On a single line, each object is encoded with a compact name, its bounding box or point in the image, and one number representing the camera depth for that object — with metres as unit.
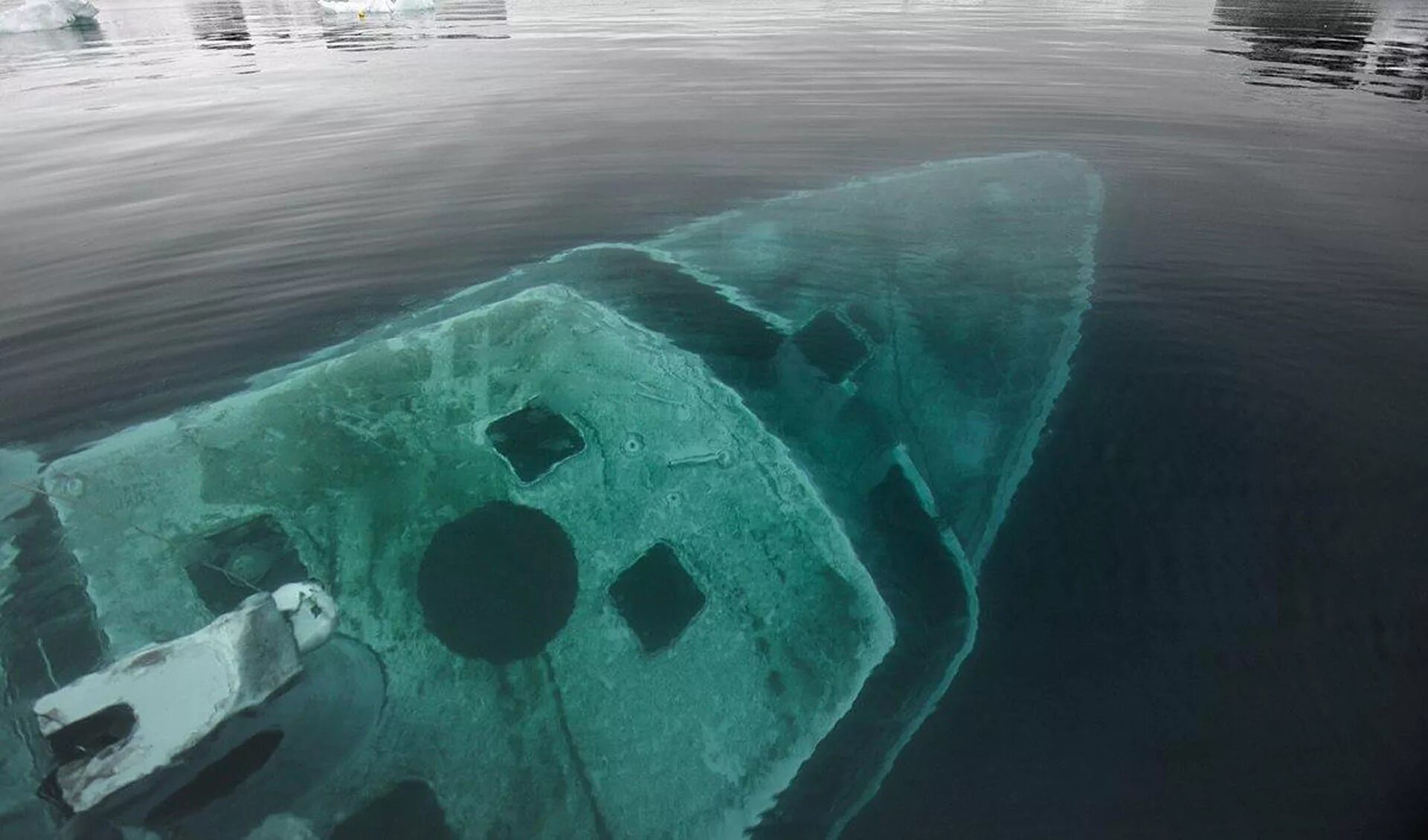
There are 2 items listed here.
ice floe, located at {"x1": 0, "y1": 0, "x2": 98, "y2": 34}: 35.00
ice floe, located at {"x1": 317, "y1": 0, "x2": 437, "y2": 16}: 41.56
